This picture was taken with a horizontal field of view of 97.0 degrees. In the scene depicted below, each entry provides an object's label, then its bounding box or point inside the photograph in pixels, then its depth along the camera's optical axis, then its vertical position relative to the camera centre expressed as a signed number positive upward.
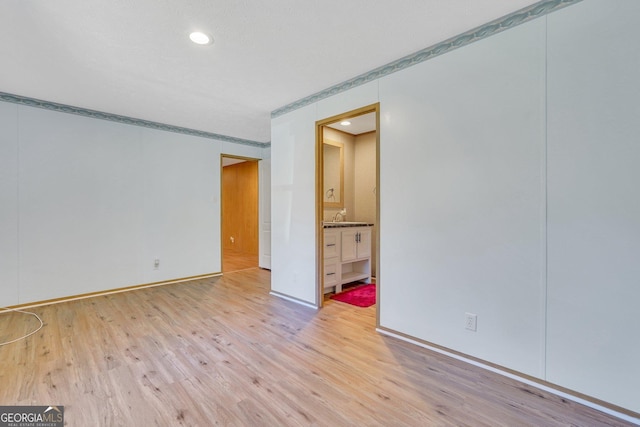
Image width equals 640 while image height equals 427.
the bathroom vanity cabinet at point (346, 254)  3.80 -0.61
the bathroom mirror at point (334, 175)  4.93 +0.64
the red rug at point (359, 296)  3.58 -1.15
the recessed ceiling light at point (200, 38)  2.16 +1.36
